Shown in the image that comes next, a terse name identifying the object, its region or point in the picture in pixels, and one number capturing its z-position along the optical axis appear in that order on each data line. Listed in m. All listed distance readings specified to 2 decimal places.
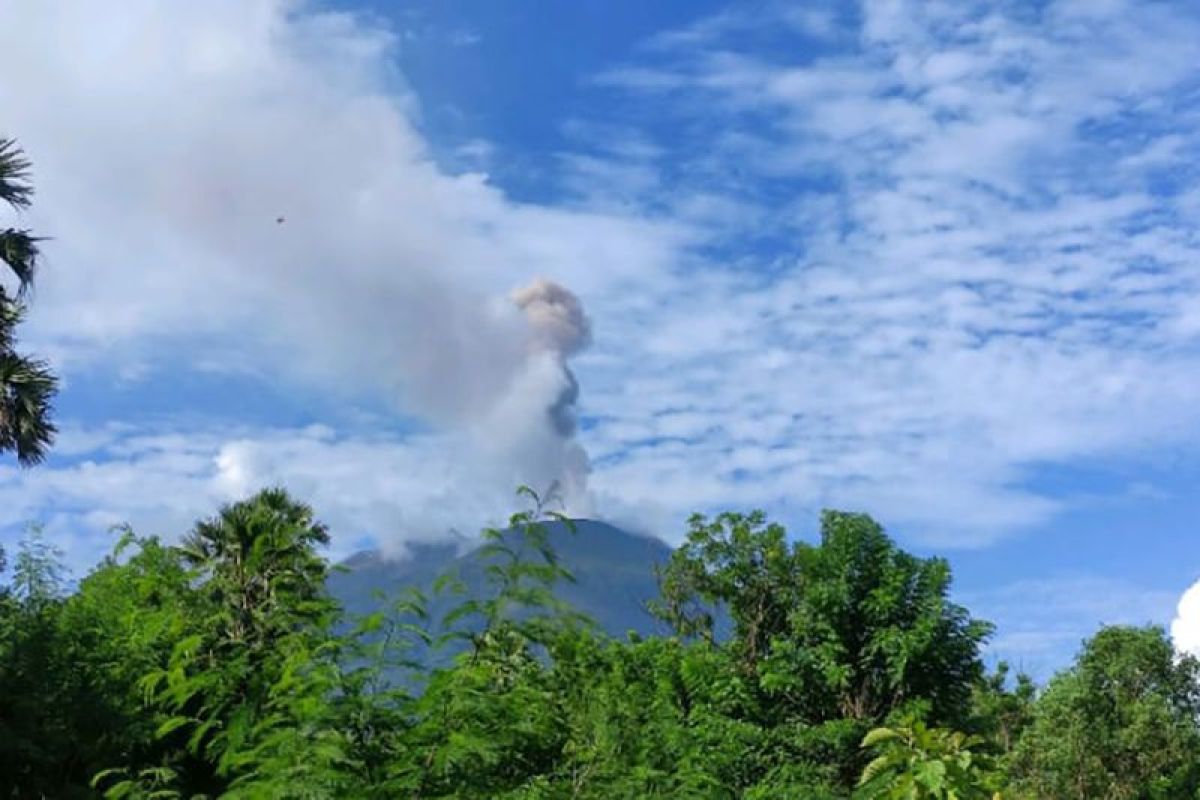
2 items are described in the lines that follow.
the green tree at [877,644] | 29.59
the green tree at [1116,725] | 48.09
